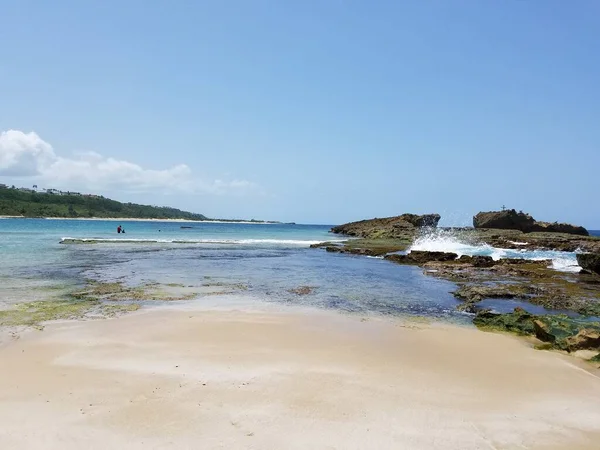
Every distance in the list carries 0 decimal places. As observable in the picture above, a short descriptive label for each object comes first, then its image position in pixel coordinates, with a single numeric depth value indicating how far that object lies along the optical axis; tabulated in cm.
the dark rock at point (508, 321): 1063
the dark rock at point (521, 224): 5944
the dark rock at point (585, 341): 875
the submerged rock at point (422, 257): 2740
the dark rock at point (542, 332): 967
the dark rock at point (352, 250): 3415
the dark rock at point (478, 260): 2516
